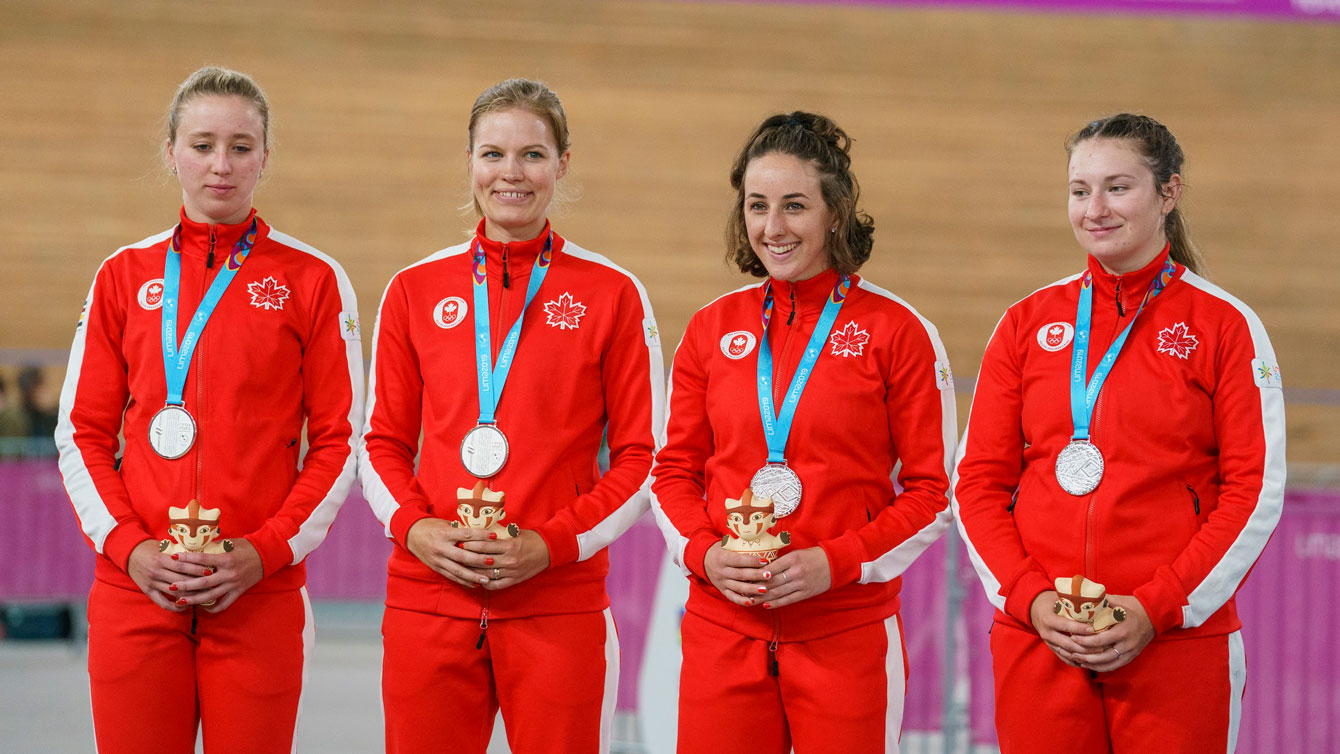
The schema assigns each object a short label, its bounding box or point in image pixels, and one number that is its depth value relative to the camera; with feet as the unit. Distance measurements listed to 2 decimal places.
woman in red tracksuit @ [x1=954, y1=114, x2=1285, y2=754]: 15.70
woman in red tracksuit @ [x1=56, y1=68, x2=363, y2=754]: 16.93
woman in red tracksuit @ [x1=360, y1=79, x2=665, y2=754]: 16.84
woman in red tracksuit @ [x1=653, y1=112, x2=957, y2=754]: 16.44
